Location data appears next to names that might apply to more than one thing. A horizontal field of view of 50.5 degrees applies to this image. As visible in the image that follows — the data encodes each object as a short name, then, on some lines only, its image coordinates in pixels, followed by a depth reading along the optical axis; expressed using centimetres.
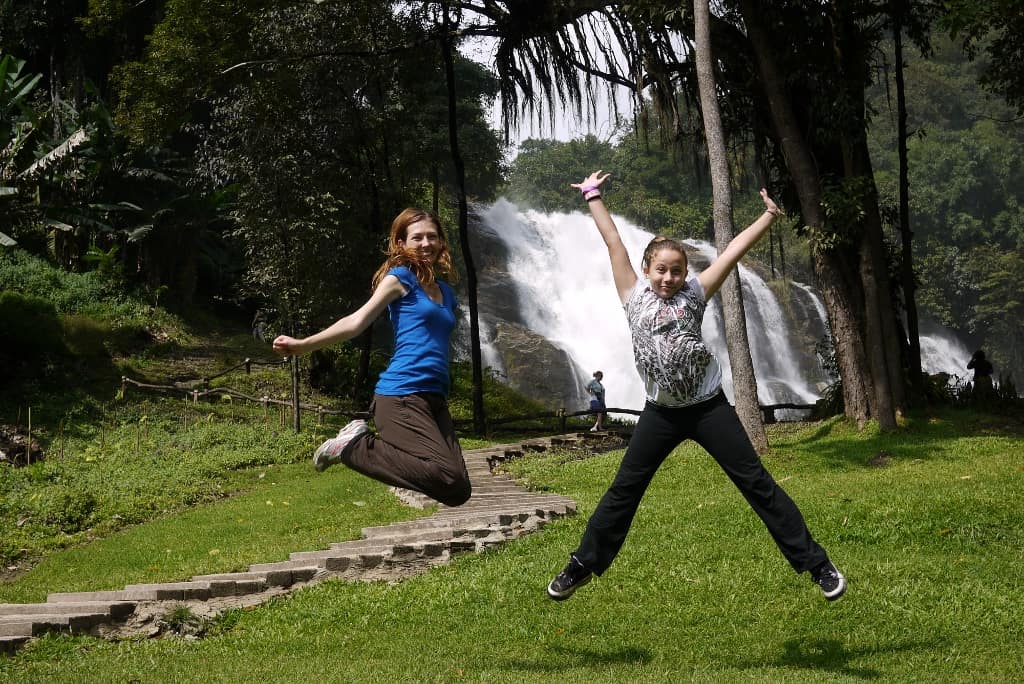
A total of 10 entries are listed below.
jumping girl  515
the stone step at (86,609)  769
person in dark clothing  1955
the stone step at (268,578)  854
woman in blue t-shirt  520
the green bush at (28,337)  2177
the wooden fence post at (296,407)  2009
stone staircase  759
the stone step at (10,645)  714
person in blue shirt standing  2328
